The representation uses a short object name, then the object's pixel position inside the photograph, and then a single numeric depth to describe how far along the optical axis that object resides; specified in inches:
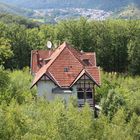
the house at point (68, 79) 2217.0
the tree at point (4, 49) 1337.4
